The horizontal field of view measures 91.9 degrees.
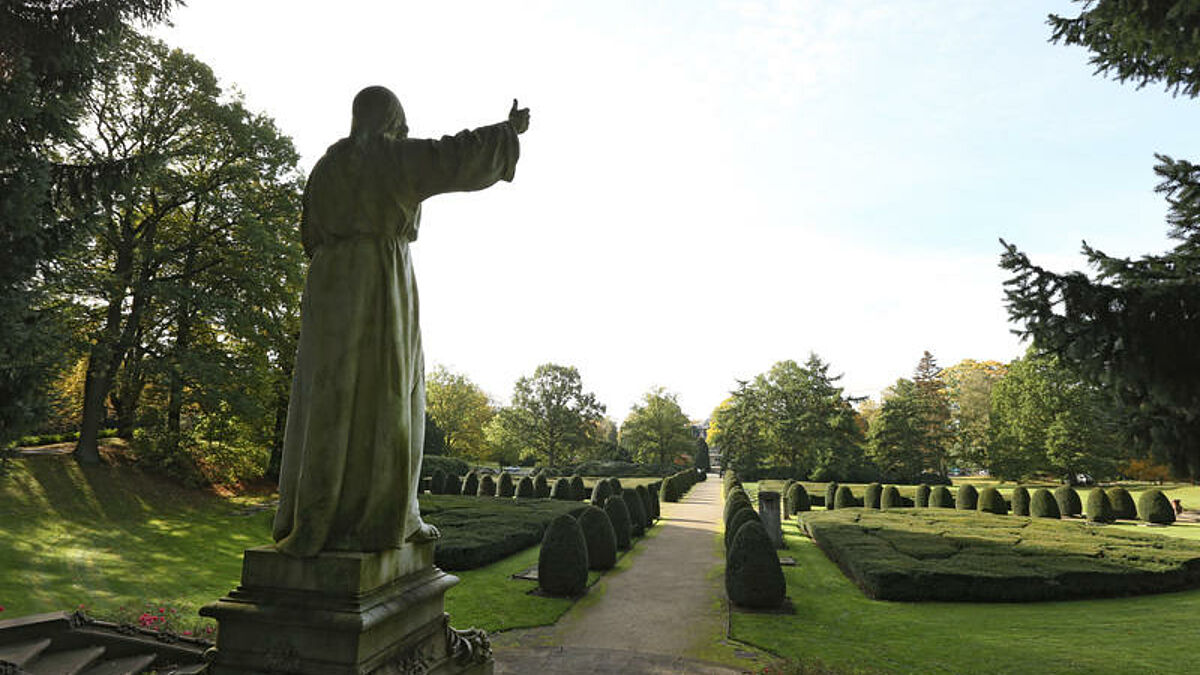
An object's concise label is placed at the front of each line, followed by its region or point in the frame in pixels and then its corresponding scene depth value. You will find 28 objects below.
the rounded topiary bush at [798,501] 25.30
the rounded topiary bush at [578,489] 27.12
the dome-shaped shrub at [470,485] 28.80
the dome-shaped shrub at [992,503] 23.78
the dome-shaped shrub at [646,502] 20.03
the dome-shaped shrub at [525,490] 27.06
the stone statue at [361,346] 3.07
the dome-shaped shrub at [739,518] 12.58
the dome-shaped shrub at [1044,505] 22.56
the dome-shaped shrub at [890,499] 25.11
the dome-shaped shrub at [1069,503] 23.45
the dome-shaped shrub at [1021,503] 23.51
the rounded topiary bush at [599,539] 12.87
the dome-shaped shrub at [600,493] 20.29
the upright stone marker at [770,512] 15.90
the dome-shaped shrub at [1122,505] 22.45
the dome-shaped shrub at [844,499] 25.20
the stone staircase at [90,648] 5.22
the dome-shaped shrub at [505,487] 28.42
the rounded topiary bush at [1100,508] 22.09
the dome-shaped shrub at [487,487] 28.45
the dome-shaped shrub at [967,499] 25.16
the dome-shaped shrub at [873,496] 25.59
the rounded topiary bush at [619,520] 15.66
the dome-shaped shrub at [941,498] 25.75
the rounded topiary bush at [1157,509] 21.36
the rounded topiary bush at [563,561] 10.37
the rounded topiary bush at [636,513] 17.92
